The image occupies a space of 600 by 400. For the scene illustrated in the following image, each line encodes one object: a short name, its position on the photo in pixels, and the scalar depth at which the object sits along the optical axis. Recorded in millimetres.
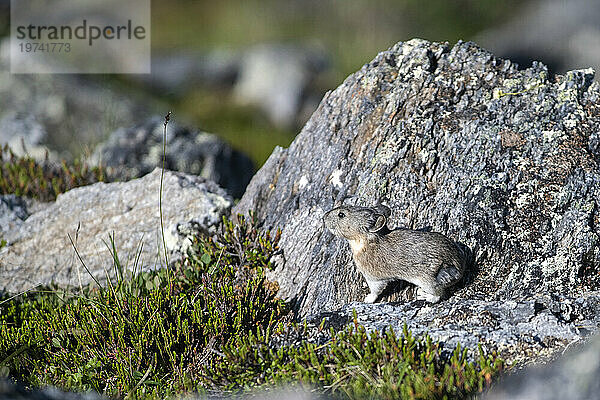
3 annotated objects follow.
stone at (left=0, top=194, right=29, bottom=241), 9195
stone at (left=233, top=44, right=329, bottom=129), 21688
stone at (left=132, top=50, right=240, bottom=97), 23219
